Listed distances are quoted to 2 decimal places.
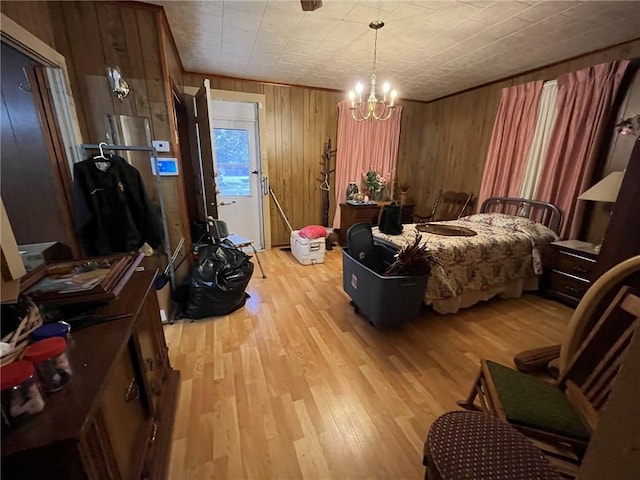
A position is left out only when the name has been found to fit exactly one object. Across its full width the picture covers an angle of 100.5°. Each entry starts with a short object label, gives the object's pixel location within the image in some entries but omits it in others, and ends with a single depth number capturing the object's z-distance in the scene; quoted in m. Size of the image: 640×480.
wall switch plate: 2.10
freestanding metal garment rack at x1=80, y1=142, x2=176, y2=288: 1.80
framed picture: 0.88
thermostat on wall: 2.14
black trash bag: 2.23
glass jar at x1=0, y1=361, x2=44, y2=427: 0.53
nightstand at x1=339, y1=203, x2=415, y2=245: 4.13
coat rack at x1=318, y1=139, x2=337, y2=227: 4.29
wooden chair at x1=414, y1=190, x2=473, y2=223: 4.08
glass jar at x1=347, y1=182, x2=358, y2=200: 4.34
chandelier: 2.16
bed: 2.30
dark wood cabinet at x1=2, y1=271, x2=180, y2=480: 0.54
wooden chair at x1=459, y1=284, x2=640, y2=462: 0.96
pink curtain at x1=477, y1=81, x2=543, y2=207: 3.13
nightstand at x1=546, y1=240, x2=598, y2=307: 2.41
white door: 3.70
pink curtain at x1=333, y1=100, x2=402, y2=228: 4.25
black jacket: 1.74
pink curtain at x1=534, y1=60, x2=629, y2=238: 2.50
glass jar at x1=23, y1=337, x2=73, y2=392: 0.61
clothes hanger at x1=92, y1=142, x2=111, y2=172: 1.77
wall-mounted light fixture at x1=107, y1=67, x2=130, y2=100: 1.84
